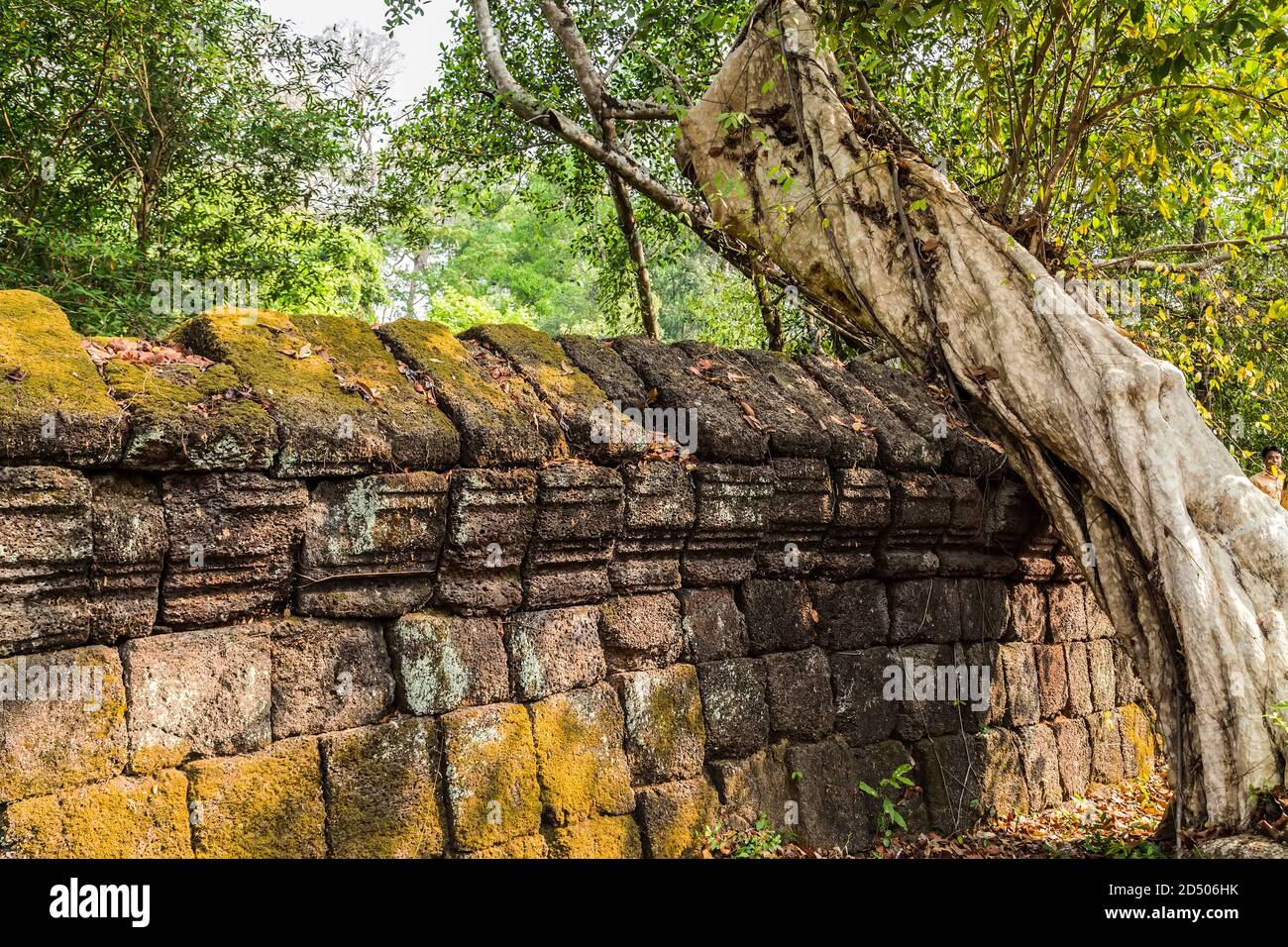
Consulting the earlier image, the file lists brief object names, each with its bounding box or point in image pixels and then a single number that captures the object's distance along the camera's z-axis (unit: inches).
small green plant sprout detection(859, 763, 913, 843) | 174.7
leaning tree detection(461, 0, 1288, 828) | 152.4
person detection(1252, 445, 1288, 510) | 294.4
